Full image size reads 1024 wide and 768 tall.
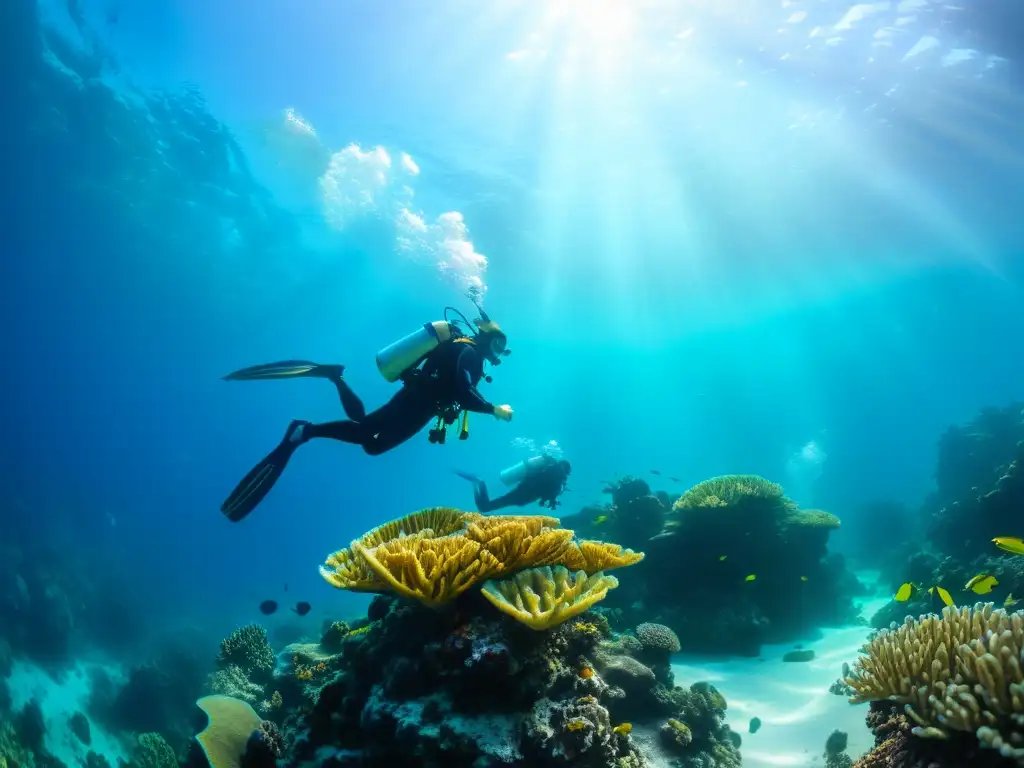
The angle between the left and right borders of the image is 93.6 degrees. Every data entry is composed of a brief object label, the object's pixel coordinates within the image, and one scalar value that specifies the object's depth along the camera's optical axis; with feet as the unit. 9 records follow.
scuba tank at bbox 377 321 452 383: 21.63
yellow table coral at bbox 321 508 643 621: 10.09
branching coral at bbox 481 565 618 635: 9.62
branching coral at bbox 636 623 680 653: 19.13
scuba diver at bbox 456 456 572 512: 39.88
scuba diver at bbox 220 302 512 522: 20.93
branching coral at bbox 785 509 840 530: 33.47
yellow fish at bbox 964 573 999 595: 17.89
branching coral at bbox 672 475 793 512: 31.76
